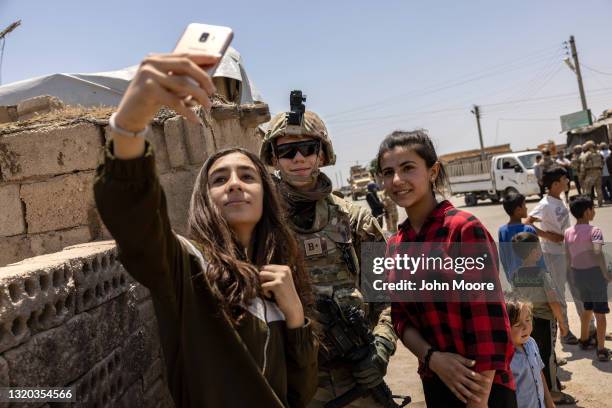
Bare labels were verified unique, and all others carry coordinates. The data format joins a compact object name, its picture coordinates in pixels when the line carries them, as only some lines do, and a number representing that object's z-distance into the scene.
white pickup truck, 17.66
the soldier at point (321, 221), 2.46
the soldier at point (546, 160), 15.67
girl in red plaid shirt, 1.88
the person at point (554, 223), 5.03
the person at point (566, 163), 17.09
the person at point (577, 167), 14.80
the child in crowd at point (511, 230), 4.33
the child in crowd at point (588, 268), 4.58
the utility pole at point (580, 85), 28.12
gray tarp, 7.13
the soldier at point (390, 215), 12.29
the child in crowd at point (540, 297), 3.81
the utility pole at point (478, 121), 42.29
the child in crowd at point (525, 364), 2.70
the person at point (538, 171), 16.35
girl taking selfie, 1.08
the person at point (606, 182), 14.80
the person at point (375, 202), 12.63
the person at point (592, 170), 14.14
